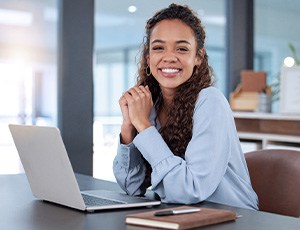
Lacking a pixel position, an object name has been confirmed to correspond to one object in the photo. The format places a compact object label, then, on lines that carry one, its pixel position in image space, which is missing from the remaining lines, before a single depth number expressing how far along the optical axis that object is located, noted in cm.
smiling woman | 166
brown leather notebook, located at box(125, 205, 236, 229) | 133
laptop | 150
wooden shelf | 321
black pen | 138
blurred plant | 371
